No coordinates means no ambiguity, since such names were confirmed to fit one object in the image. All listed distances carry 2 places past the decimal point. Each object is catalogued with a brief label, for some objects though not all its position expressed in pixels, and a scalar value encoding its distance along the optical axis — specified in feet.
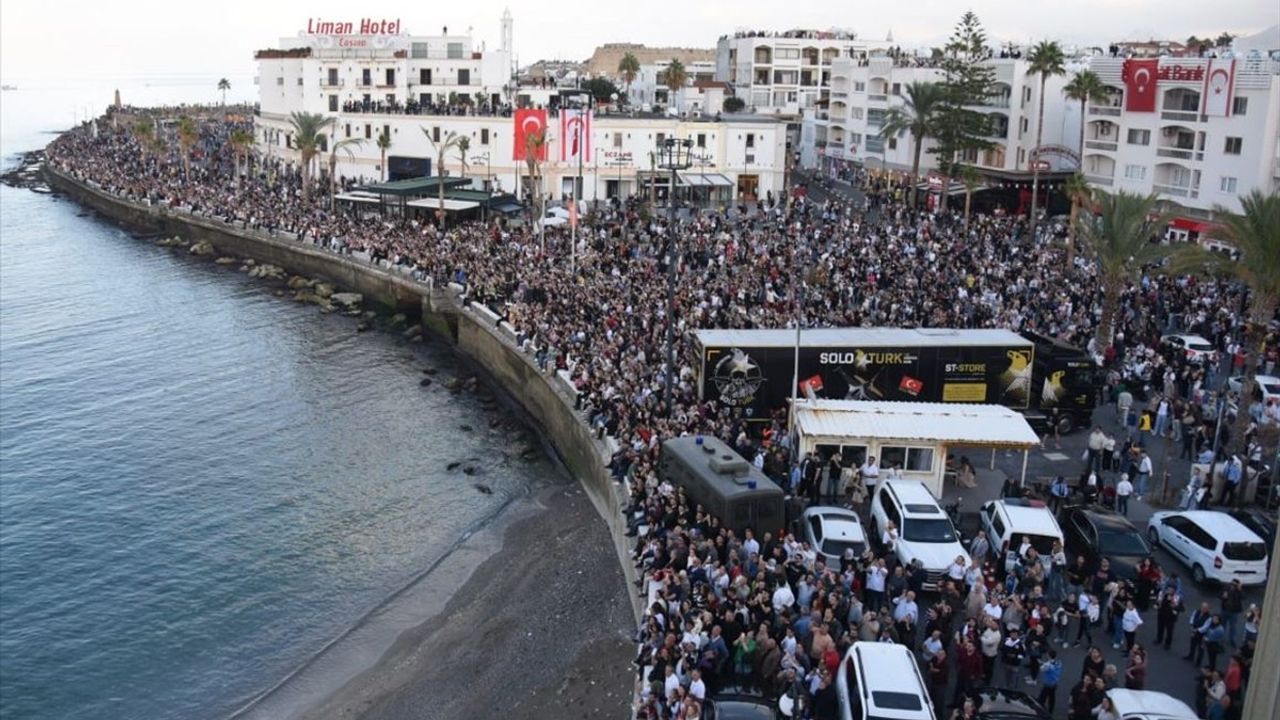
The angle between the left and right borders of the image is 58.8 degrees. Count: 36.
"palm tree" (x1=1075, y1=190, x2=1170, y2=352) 111.34
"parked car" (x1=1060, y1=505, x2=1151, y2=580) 67.62
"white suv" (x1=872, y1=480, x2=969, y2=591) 65.51
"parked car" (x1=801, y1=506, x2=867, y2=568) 67.51
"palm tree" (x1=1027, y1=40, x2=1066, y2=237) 201.36
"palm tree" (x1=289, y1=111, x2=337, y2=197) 240.12
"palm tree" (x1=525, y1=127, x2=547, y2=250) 196.95
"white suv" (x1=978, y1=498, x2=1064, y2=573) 66.69
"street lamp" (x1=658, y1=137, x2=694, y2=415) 90.74
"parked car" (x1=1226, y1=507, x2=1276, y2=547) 70.03
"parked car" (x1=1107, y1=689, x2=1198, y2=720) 47.79
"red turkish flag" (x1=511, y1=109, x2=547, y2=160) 209.68
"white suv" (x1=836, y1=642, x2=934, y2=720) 48.34
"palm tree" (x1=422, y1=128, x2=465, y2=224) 203.30
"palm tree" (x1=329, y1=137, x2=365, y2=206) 234.99
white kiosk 80.38
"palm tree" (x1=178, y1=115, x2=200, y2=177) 304.71
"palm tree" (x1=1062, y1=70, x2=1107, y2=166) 192.65
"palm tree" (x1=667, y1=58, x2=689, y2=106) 336.49
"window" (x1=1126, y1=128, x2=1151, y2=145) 188.61
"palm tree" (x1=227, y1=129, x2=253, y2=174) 286.87
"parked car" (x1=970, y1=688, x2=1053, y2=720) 49.37
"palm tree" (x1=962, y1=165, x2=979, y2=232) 192.44
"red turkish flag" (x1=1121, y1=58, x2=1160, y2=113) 186.09
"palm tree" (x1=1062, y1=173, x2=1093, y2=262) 149.29
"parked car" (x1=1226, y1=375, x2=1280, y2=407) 95.14
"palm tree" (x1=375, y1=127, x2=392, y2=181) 240.53
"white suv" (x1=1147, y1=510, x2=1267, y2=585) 66.80
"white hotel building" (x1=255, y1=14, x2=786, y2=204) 232.32
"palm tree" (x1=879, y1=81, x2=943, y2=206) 210.79
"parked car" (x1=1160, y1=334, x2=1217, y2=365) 108.37
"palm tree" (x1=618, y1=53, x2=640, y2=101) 384.68
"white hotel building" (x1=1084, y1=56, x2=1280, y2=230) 163.73
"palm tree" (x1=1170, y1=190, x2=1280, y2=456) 83.66
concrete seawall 94.94
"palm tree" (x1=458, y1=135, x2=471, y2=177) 226.99
